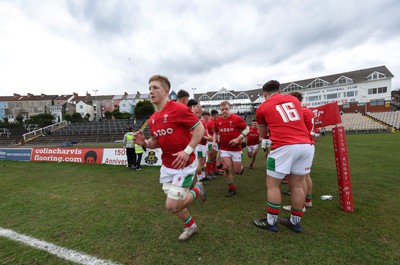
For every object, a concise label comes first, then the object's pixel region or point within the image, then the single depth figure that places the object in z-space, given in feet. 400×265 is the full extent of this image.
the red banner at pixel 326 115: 13.35
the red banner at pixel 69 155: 34.30
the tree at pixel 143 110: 166.01
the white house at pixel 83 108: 233.76
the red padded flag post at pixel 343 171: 12.42
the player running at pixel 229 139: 16.37
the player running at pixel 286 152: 9.50
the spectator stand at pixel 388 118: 106.01
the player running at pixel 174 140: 9.00
